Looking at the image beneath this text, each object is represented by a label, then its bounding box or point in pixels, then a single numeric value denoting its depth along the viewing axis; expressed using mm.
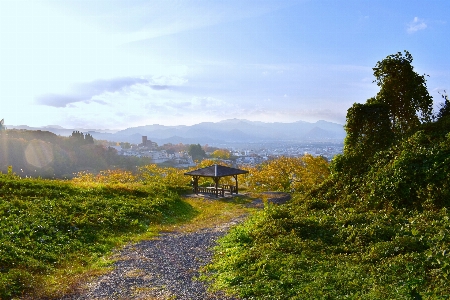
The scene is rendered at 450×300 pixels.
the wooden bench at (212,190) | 29691
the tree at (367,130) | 18672
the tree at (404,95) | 19781
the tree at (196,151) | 120669
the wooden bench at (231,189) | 30445
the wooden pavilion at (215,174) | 28781
